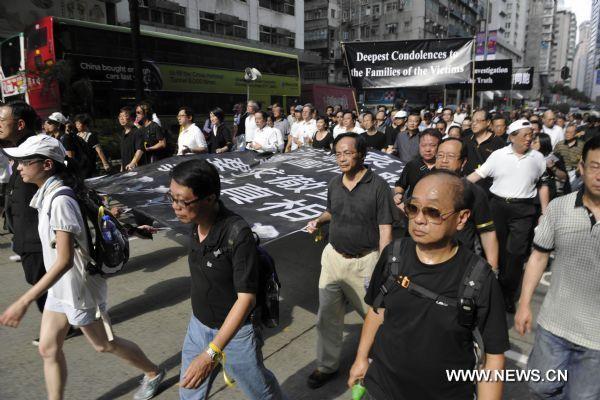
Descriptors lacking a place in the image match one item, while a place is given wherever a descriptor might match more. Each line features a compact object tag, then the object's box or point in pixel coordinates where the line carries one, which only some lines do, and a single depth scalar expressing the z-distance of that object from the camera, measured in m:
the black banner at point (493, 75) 12.41
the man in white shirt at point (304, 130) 9.06
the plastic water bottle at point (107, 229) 2.81
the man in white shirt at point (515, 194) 4.33
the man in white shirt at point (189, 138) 6.83
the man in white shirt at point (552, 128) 9.61
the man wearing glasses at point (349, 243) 3.08
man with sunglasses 1.67
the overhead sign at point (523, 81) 27.58
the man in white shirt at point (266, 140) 7.71
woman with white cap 2.49
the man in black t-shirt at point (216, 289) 2.01
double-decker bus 11.85
